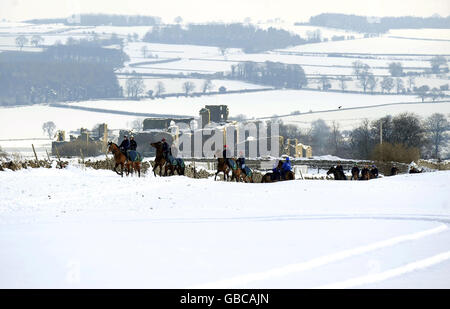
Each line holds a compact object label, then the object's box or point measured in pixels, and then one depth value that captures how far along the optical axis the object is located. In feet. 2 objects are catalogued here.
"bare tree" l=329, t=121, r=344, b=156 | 365.03
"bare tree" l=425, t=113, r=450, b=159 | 382.01
